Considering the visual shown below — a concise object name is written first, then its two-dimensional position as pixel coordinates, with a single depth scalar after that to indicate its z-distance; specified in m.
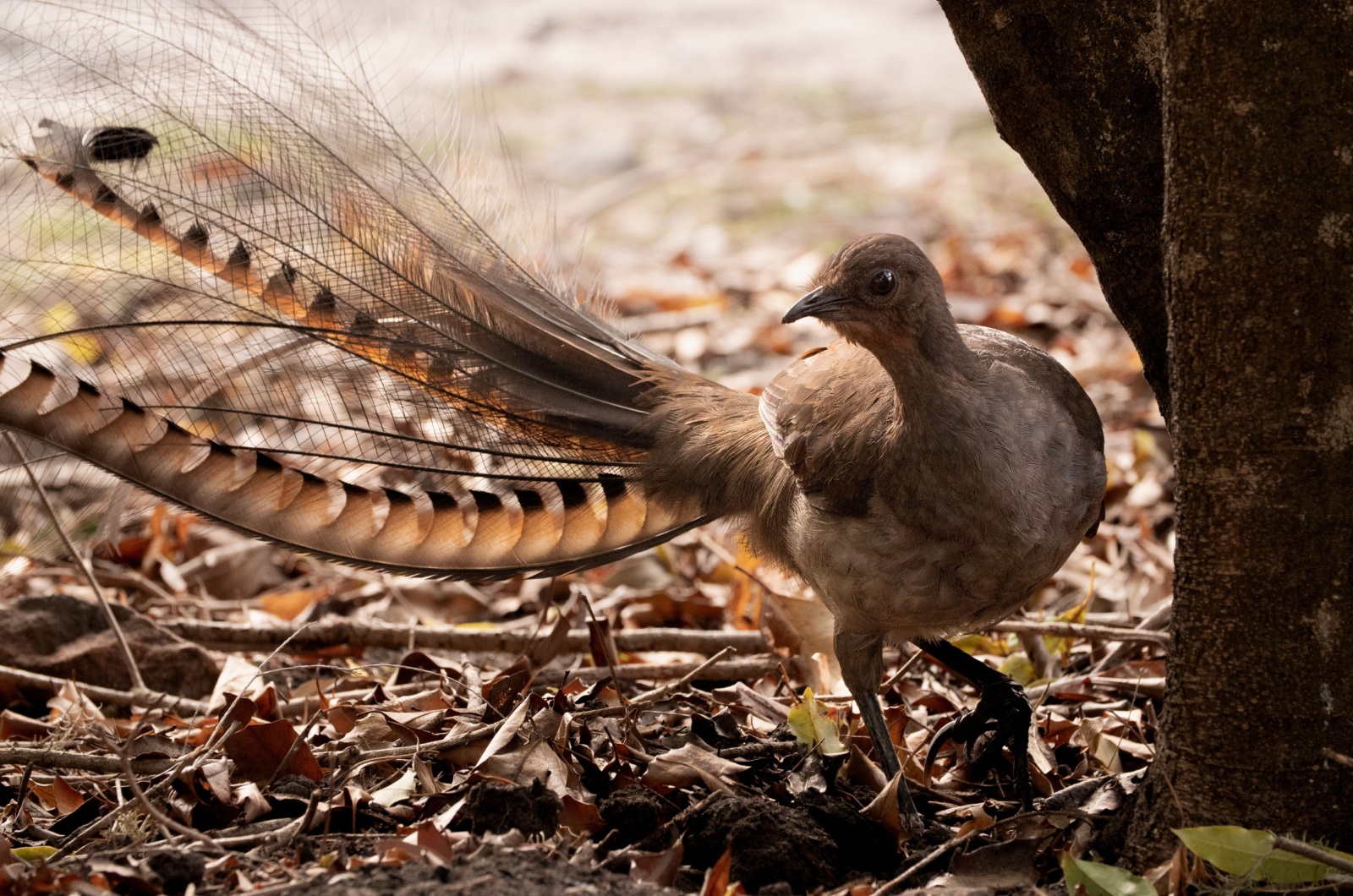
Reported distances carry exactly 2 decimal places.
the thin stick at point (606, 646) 6.00
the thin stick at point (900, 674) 6.89
